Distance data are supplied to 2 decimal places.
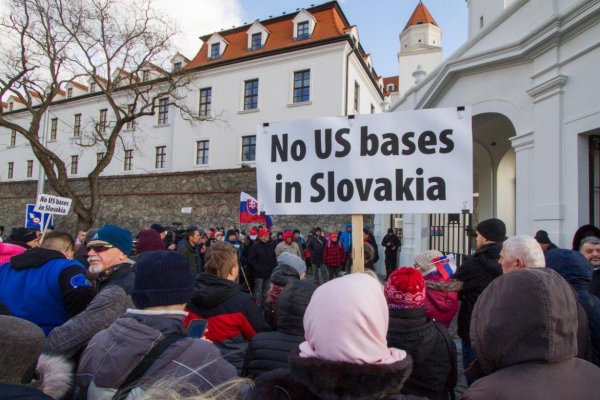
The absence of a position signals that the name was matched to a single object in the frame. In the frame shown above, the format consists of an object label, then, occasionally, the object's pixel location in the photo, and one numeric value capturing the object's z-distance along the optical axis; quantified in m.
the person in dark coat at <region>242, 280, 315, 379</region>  2.27
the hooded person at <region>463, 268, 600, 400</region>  1.44
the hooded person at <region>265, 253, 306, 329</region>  3.33
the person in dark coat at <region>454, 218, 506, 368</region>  3.77
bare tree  16.25
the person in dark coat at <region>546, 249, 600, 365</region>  2.67
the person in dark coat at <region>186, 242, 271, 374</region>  2.94
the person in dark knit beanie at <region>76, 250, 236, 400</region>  1.74
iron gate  10.89
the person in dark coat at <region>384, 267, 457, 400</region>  2.27
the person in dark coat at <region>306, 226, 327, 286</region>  13.78
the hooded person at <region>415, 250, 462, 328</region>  3.30
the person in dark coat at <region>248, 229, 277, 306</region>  8.93
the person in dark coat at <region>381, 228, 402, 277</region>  13.66
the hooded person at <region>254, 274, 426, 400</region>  1.32
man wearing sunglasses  3.13
